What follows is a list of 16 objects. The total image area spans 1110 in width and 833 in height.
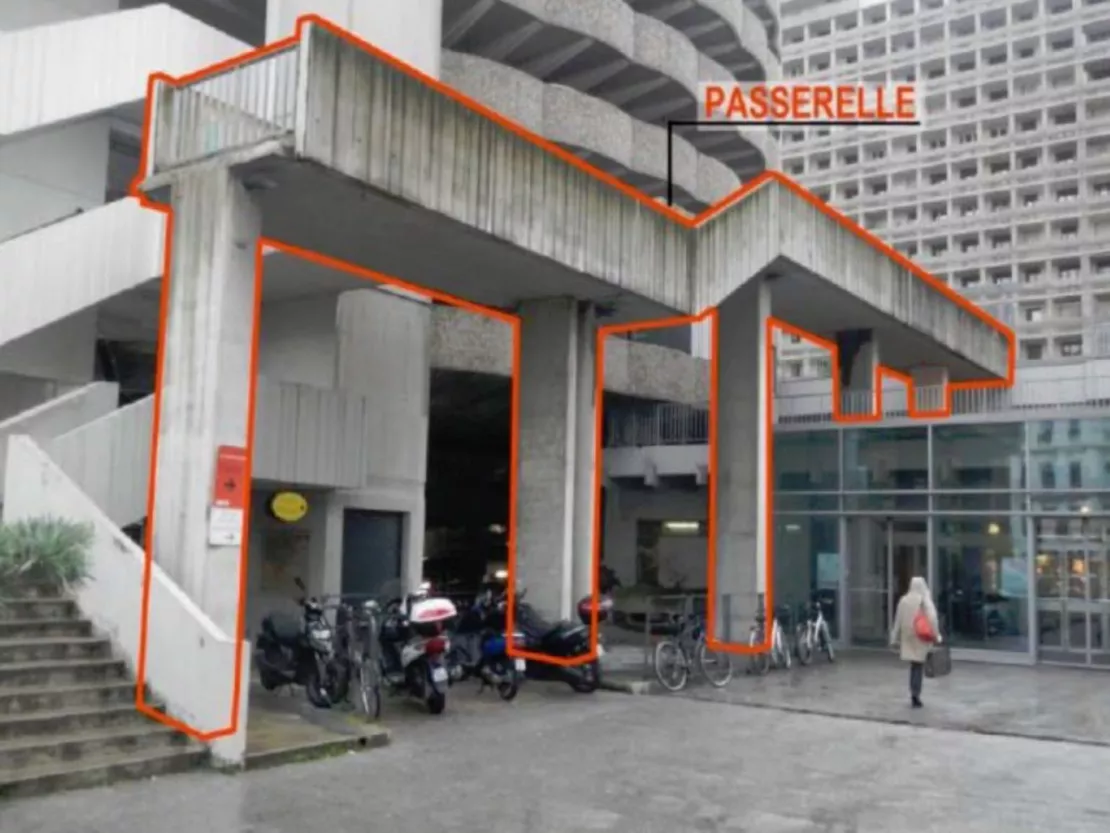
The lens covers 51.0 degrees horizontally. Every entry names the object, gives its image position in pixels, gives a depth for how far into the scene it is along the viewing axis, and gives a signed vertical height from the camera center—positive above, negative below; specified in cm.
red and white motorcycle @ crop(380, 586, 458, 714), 1132 -113
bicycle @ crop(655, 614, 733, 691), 1413 -147
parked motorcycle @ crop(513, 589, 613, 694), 1336 -124
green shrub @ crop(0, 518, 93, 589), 982 -25
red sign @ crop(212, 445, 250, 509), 959 +43
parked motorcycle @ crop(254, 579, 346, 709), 1112 -121
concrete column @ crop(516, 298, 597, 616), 1452 +105
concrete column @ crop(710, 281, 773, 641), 1670 +119
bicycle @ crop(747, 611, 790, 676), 1605 -155
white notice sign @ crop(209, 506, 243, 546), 949 +3
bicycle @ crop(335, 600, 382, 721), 1109 -117
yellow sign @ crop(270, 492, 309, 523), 1513 +33
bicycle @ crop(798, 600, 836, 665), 1745 -143
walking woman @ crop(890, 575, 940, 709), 1343 -99
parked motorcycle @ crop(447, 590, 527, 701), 1281 -133
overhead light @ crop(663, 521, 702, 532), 2756 +33
